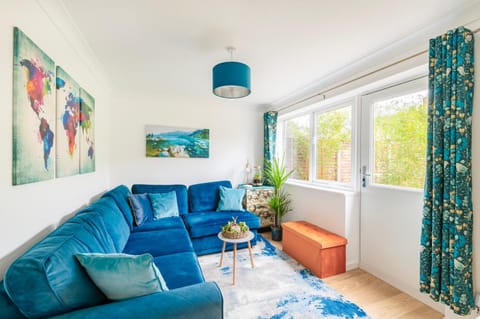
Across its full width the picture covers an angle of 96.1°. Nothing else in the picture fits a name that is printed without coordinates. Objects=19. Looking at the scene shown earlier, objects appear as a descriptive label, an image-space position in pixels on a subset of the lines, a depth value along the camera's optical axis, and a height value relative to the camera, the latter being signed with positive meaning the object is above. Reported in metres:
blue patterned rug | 1.80 -1.29
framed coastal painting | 3.69 +0.28
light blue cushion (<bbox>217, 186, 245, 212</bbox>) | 3.39 -0.67
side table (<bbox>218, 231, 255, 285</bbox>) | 2.24 -0.86
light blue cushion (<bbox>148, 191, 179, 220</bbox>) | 2.95 -0.67
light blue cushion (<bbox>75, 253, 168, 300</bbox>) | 1.00 -0.55
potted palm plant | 3.52 -0.74
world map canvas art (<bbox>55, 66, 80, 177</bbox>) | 1.66 +0.27
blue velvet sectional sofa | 0.85 -0.61
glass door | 2.09 -0.24
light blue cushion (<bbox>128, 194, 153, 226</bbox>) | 2.70 -0.66
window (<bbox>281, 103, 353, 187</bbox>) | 2.94 +0.19
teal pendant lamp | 1.97 +0.76
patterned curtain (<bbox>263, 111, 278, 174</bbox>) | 4.17 +0.45
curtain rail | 1.88 +0.89
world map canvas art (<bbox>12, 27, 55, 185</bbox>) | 1.17 +0.27
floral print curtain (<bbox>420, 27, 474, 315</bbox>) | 1.50 -0.15
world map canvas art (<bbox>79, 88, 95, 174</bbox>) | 2.20 +0.27
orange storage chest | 2.38 -1.09
